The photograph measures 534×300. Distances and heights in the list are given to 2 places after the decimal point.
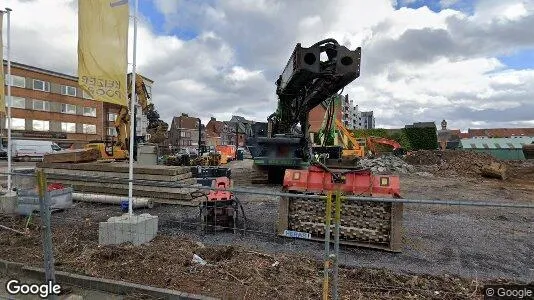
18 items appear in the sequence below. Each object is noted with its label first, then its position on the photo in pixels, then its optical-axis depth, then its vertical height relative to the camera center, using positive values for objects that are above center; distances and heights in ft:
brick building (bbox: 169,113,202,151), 281.87 +12.90
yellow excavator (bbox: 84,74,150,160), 51.55 +0.71
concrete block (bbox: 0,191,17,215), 27.73 -5.02
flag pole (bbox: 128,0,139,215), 20.18 +2.47
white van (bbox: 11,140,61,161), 104.22 -2.31
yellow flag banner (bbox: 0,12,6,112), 28.66 +4.97
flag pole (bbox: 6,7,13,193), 29.07 +5.45
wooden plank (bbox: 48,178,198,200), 32.19 -4.52
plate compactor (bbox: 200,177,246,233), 23.16 -4.63
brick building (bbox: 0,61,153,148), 149.38 +15.37
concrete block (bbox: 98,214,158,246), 19.40 -4.99
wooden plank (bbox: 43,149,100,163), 38.14 -1.64
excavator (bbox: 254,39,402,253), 20.26 -2.77
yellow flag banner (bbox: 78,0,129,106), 19.61 +5.46
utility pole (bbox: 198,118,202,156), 73.38 +0.89
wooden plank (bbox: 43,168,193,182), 32.51 -3.19
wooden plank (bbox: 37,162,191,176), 32.72 -2.53
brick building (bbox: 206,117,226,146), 279.90 +9.95
